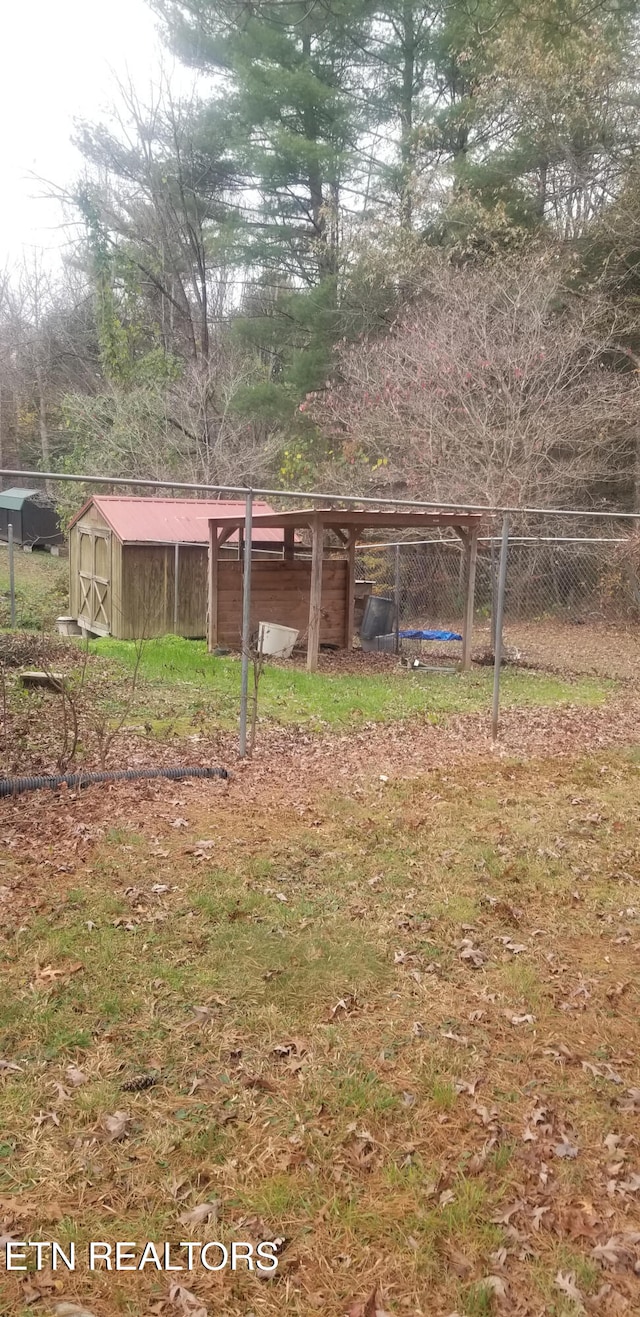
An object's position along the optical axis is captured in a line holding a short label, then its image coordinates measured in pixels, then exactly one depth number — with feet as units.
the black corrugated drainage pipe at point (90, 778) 19.25
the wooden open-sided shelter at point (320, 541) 39.81
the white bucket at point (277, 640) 45.24
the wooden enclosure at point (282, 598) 47.98
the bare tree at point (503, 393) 52.16
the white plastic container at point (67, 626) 56.29
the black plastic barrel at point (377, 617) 52.70
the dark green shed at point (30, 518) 96.48
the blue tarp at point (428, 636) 49.60
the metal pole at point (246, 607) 20.66
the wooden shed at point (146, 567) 51.85
